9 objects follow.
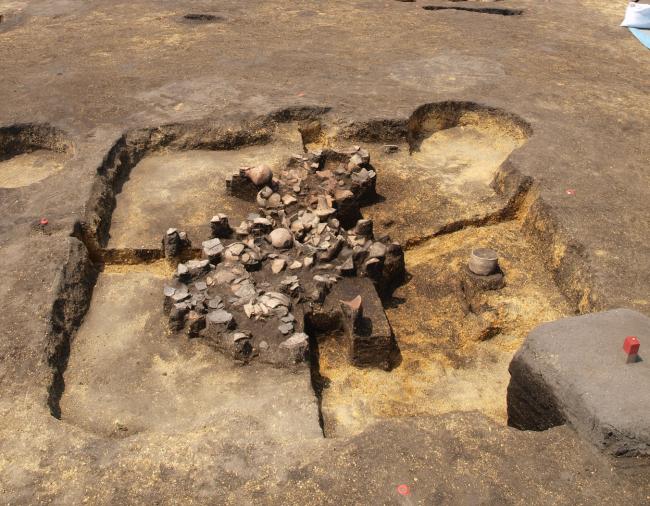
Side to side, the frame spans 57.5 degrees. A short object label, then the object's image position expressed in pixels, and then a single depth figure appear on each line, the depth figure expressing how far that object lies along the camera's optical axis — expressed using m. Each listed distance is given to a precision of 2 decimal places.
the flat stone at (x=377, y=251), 5.73
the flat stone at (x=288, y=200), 6.56
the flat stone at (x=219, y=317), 4.80
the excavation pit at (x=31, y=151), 7.79
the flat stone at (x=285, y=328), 4.78
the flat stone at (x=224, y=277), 5.32
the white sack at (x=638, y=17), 12.08
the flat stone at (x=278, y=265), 5.49
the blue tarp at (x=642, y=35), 11.38
